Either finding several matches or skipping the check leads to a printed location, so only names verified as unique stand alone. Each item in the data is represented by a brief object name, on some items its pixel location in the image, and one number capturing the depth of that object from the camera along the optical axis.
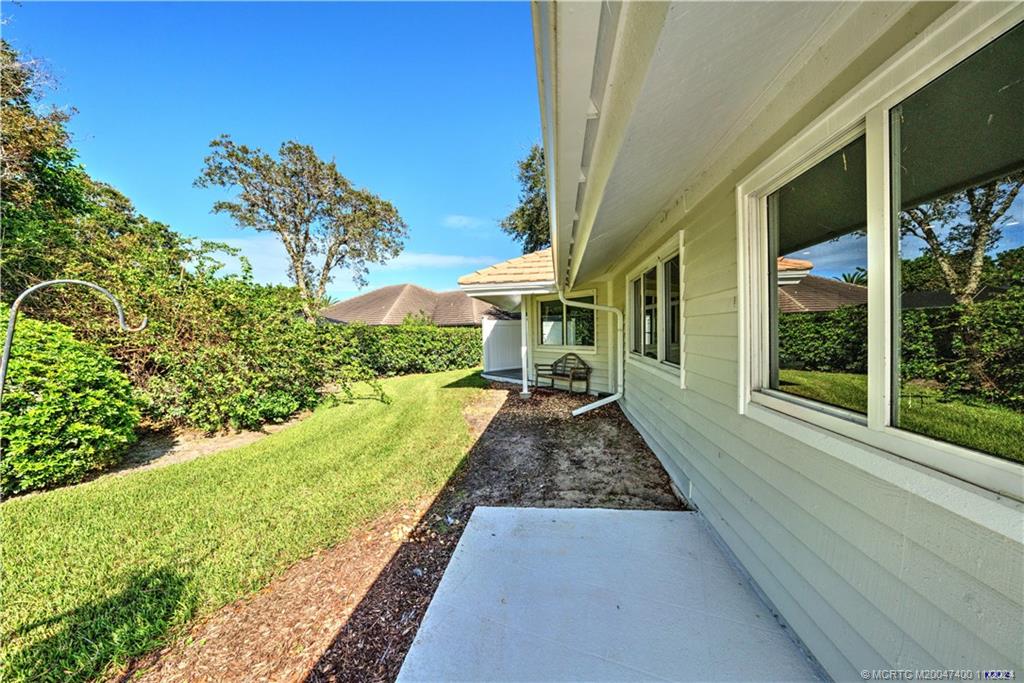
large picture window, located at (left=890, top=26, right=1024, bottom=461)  1.13
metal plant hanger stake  1.88
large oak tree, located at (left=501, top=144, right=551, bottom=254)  16.75
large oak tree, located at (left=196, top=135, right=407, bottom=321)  17.48
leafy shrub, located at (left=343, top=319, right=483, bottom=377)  11.52
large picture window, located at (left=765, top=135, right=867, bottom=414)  1.46
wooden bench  7.85
